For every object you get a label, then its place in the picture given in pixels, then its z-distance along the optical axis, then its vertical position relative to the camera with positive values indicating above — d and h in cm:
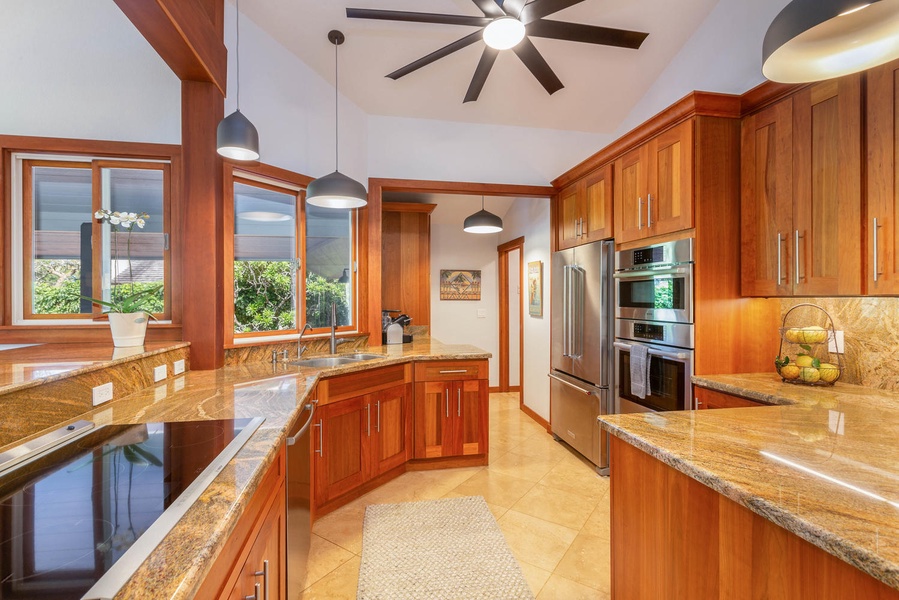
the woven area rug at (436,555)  176 -130
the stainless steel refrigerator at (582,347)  293 -39
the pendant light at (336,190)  227 +63
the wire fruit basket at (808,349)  186 -28
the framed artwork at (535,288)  416 +11
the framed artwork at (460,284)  533 +20
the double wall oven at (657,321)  224 -15
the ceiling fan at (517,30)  184 +137
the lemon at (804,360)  188 -30
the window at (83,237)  222 +36
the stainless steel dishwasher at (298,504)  149 -86
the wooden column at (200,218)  221 +46
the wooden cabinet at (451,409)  295 -84
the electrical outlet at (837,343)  199 -24
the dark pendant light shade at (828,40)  102 +76
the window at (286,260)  261 +28
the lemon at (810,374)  185 -37
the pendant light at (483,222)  404 +79
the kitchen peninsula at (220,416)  61 -41
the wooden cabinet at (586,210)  295 +72
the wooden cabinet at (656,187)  224 +70
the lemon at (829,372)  185 -35
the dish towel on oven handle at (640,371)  251 -47
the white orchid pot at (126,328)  189 -14
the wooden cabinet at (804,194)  170 +50
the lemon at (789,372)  191 -36
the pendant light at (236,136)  189 +79
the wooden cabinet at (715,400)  188 -52
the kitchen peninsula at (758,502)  74 -43
